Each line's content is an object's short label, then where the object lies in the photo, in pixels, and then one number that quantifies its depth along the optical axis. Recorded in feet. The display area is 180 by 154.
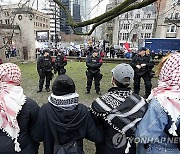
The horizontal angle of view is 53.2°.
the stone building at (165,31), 82.71
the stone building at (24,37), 58.39
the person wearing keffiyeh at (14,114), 5.97
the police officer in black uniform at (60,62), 28.66
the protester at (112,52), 67.56
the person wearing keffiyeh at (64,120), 5.98
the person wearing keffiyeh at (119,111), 6.06
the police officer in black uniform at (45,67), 22.76
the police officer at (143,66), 19.40
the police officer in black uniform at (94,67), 21.63
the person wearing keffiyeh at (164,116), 5.56
